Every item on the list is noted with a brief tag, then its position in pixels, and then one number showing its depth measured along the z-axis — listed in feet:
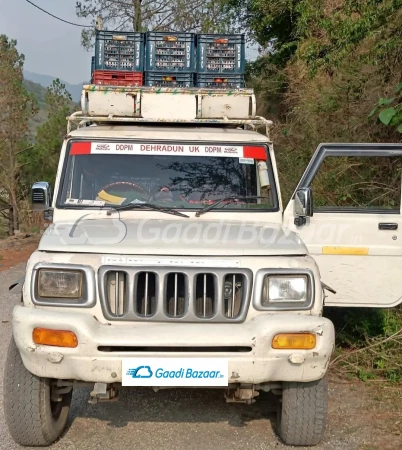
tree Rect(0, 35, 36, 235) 55.01
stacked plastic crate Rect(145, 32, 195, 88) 24.68
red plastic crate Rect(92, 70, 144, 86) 24.32
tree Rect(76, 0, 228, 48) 68.49
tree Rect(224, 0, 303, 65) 45.66
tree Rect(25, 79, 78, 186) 58.74
